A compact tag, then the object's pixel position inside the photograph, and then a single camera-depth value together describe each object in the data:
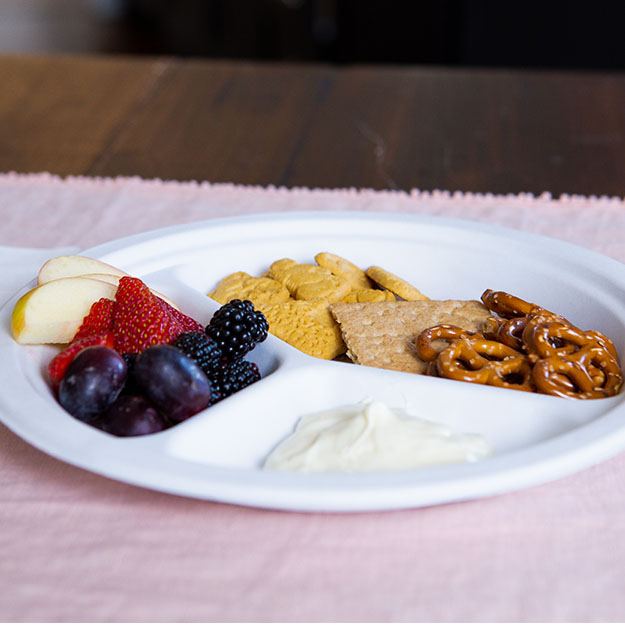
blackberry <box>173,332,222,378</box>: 0.47
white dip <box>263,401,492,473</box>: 0.43
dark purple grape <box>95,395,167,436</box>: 0.43
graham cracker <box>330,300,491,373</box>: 0.52
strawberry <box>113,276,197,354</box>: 0.48
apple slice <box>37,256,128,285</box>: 0.53
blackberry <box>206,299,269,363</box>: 0.49
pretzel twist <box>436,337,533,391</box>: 0.48
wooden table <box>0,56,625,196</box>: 0.78
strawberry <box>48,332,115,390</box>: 0.46
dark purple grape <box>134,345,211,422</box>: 0.44
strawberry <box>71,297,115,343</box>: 0.49
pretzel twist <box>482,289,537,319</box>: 0.53
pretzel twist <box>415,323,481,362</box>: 0.51
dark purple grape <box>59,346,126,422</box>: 0.44
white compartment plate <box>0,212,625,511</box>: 0.40
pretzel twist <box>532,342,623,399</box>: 0.47
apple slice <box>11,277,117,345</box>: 0.49
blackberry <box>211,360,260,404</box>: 0.47
